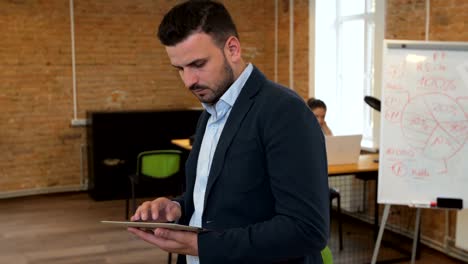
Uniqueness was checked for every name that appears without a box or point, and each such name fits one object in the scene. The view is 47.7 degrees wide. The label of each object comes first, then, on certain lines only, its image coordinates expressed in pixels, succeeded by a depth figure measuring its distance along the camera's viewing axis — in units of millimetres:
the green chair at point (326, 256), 1799
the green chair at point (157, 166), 5254
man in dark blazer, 1171
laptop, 4188
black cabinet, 6609
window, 5789
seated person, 4922
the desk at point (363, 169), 4078
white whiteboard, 3387
